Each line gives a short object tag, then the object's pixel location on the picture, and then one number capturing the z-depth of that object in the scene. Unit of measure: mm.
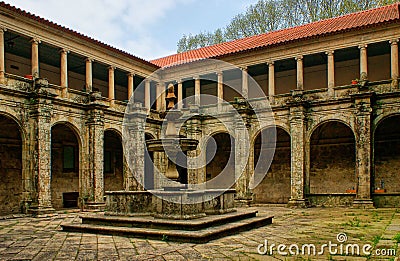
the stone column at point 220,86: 23333
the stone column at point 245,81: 22620
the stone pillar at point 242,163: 20906
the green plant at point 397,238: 8200
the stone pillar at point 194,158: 22984
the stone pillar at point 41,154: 16531
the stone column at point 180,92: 24438
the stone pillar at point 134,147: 21391
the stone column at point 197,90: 23866
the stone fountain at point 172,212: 9445
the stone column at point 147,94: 24147
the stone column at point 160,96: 25462
